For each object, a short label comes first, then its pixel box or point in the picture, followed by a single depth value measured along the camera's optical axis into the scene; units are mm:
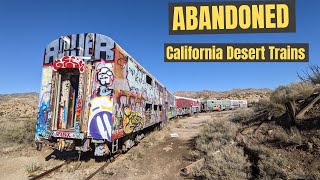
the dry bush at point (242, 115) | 13011
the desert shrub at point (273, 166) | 6104
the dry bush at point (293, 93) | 10086
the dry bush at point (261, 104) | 12995
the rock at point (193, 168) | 7845
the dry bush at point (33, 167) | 8086
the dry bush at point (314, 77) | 12352
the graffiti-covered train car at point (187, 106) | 33441
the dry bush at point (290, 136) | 7379
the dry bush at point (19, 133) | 12375
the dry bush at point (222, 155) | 7015
